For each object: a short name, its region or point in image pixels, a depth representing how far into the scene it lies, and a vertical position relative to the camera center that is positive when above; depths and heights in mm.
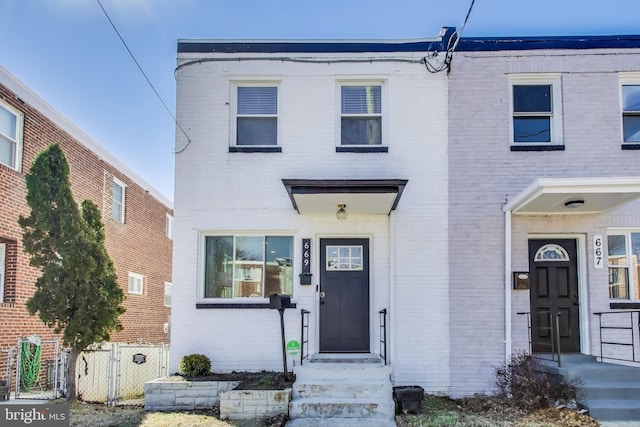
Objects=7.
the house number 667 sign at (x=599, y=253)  10023 +370
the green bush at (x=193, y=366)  9562 -1524
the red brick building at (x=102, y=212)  11680 +1577
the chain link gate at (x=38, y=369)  10258 -1882
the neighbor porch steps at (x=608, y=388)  8109 -1633
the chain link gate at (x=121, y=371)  10617 -1936
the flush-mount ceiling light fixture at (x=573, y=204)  9056 +1116
